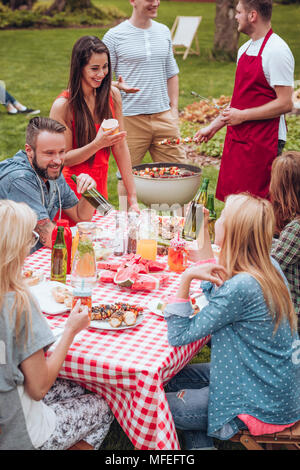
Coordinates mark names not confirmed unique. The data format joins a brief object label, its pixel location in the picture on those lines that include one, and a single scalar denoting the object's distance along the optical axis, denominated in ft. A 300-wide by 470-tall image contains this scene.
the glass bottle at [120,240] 9.74
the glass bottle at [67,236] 8.89
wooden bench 7.09
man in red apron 13.21
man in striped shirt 16.29
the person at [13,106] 30.96
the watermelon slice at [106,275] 8.66
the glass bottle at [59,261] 8.65
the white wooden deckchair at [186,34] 45.80
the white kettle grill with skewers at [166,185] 11.63
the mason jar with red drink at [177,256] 9.13
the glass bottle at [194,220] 10.26
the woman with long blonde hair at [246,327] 6.88
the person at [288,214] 8.80
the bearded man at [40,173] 9.93
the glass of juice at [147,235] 9.45
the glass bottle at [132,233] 9.61
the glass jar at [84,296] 7.29
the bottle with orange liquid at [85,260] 8.41
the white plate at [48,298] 7.62
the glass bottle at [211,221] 10.75
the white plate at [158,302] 7.65
